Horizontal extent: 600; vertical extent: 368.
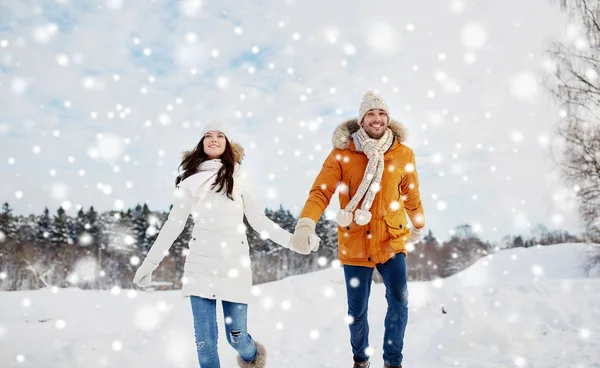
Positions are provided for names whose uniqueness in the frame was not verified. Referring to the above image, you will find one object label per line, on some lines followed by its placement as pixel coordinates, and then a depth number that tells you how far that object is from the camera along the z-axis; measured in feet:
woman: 11.89
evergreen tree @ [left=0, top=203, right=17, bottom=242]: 159.18
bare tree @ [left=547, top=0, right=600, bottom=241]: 42.60
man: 12.10
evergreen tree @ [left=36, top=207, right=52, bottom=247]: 183.83
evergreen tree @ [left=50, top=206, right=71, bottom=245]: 185.37
